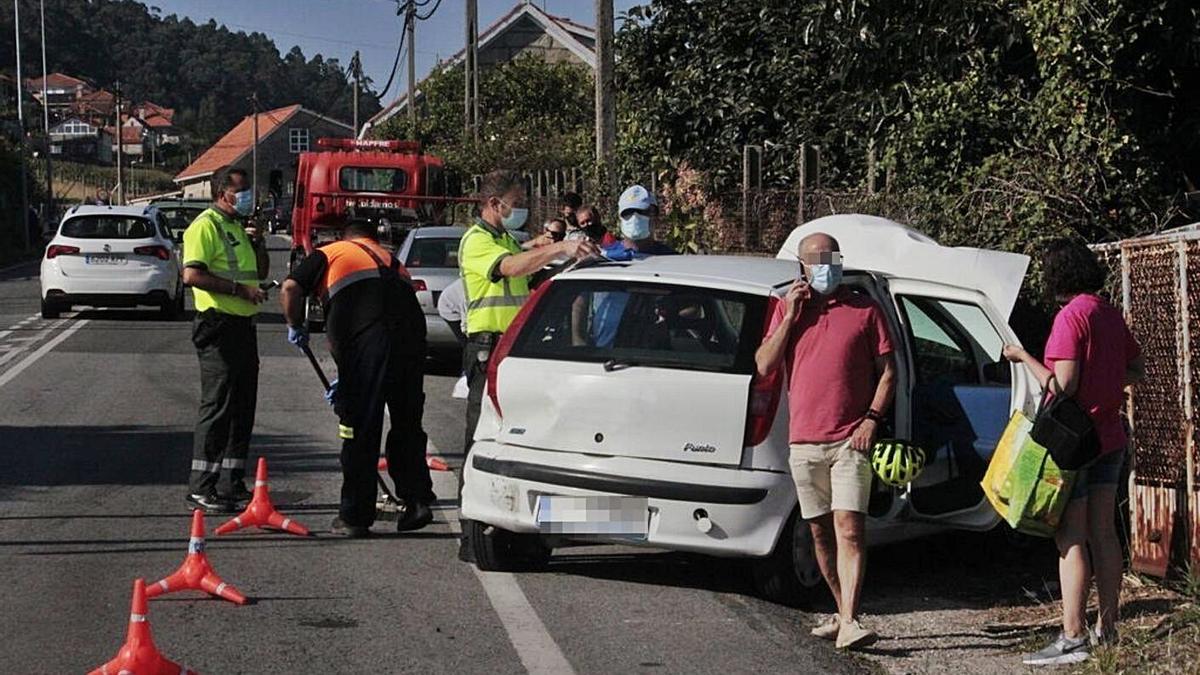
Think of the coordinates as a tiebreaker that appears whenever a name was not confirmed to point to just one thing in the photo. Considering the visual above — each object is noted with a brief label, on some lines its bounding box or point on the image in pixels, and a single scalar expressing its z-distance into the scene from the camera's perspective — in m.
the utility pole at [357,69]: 78.44
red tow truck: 26.61
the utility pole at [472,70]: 42.19
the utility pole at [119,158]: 80.94
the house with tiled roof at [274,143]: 110.44
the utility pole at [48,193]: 69.56
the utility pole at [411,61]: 53.75
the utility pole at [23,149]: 56.88
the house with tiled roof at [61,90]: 141.25
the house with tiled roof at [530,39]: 61.59
